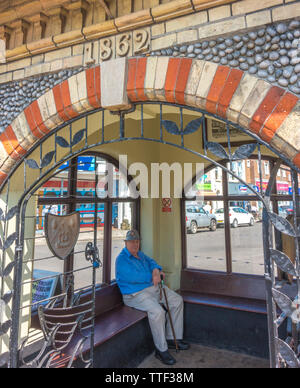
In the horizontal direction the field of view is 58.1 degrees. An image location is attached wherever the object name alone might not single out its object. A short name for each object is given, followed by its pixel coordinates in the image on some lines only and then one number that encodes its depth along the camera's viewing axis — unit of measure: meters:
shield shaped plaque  2.39
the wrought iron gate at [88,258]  1.46
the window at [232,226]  4.16
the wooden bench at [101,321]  2.56
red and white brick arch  1.49
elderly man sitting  3.61
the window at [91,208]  3.20
